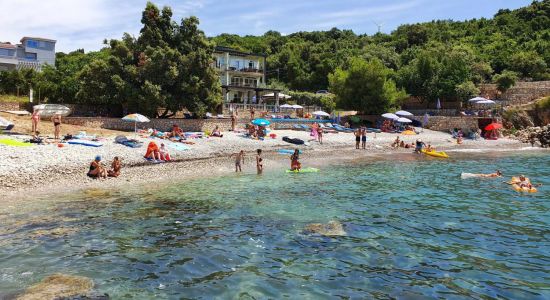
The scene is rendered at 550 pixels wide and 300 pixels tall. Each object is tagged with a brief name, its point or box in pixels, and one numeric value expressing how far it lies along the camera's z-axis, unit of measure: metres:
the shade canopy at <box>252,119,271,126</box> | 39.47
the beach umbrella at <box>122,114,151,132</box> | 31.44
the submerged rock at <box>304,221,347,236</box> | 12.80
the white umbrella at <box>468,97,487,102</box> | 53.03
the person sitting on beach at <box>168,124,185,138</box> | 34.34
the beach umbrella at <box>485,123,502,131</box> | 50.05
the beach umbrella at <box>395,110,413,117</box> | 51.06
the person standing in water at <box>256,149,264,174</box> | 25.44
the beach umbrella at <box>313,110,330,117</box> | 49.17
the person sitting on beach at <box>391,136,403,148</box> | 41.60
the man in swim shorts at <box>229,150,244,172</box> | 26.22
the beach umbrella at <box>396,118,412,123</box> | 48.38
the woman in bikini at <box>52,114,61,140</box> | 28.23
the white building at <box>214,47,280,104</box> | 65.25
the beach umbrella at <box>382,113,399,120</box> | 48.78
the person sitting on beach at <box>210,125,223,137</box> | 37.18
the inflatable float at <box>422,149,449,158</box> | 35.79
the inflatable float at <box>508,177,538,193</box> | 20.50
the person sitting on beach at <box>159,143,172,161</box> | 27.64
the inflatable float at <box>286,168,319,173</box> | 26.09
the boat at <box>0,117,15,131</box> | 26.39
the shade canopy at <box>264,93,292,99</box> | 63.53
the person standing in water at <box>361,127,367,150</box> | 39.50
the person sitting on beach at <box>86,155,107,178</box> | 21.88
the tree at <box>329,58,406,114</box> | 51.91
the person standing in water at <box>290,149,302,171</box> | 26.17
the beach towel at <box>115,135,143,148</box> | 29.09
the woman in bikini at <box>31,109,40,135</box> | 29.41
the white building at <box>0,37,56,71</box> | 73.61
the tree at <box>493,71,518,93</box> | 59.16
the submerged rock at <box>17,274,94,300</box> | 8.13
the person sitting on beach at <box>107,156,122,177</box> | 22.50
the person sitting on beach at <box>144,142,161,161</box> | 27.03
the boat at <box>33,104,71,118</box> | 35.32
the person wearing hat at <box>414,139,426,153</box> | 38.22
